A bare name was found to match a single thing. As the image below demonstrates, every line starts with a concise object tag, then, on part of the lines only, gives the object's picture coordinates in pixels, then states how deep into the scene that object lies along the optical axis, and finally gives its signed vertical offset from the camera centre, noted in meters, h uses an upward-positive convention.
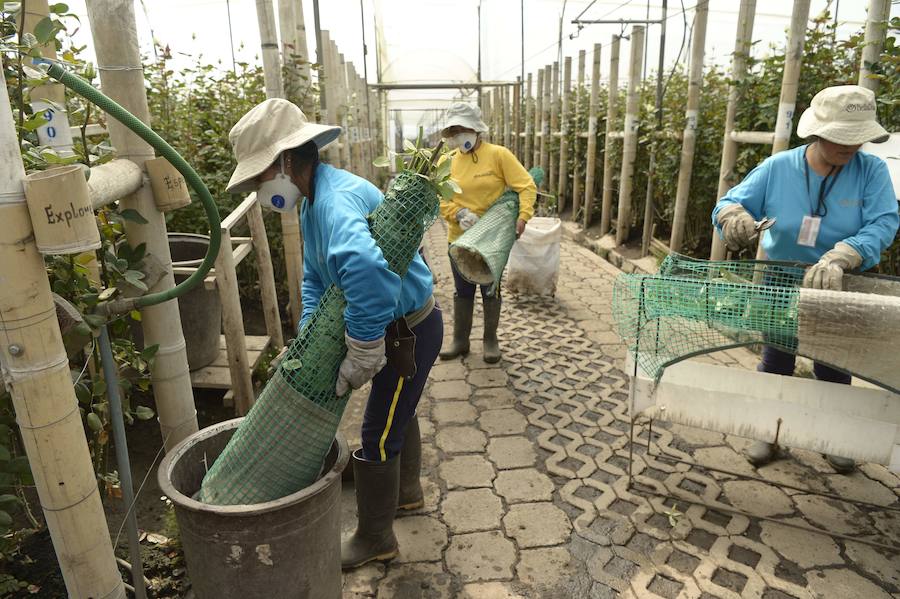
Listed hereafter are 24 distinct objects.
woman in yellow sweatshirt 4.68 -0.45
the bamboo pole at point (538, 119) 13.28 +0.12
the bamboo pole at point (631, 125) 7.81 -0.05
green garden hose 1.58 -0.10
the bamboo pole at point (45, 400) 1.45 -0.64
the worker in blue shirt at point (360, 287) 1.93 -0.54
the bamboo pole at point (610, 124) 8.76 -0.03
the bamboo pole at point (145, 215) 2.06 -0.28
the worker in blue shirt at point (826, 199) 2.77 -0.40
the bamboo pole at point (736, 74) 5.36 +0.37
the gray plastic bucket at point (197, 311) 3.81 -1.09
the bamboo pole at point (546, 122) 12.70 +0.05
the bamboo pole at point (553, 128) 12.00 -0.09
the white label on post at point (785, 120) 4.67 -0.03
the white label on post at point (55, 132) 2.63 +0.04
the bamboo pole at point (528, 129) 14.68 -0.10
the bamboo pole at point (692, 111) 6.16 +0.08
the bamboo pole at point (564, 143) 10.81 -0.35
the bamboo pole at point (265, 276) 4.04 -0.95
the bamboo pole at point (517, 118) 16.08 +0.19
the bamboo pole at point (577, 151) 10.38 -0.47
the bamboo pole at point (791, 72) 4.65 +0.33
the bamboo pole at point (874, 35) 3.88 +0.48
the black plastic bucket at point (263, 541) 1.88 -1.27
